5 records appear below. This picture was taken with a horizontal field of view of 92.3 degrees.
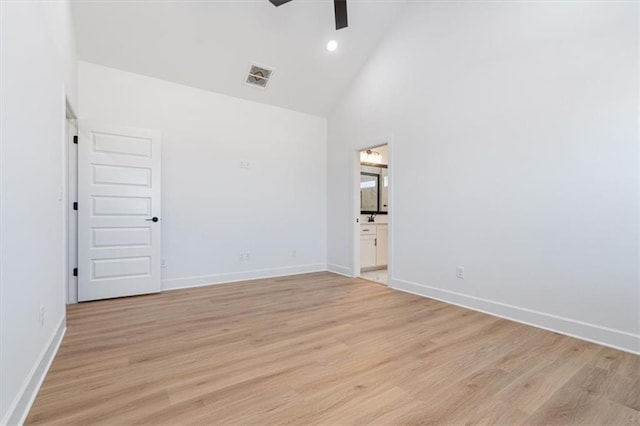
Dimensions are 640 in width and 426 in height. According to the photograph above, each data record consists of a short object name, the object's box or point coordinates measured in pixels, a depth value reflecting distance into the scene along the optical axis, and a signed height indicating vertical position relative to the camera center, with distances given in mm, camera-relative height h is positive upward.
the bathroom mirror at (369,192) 6066 +388
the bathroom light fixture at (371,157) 6191 +1117
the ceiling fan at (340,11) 2986 +2007
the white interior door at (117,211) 3518 -3
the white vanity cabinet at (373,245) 5262 -595
